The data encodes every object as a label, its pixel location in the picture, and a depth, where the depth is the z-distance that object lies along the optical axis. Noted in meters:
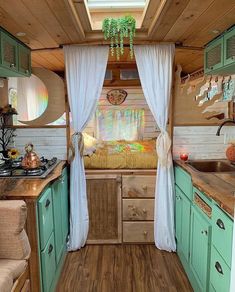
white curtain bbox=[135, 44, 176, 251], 2.61
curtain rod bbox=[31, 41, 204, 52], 2.52
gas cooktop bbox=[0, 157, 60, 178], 2.17
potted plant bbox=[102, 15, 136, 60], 2.09
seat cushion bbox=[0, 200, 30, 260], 1.52
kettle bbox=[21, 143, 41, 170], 2.30
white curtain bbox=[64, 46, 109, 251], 2.62
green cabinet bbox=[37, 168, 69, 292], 1.85
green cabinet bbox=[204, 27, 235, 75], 1.97
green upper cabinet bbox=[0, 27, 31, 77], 1.97
